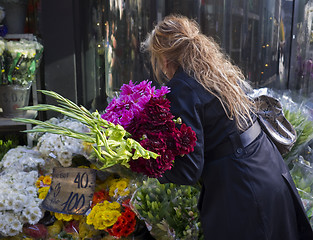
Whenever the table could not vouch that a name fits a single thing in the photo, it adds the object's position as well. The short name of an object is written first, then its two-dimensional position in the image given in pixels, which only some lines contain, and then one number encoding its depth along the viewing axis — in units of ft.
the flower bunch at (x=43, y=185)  9.26
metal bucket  12.12
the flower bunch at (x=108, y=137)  4.50
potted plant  11.47
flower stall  7.68
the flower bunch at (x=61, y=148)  9.26
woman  5.38
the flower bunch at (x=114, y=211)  8.19
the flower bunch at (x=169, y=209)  7.47
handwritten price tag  8.73
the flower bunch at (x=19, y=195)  8.65
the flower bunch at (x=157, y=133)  4.73
